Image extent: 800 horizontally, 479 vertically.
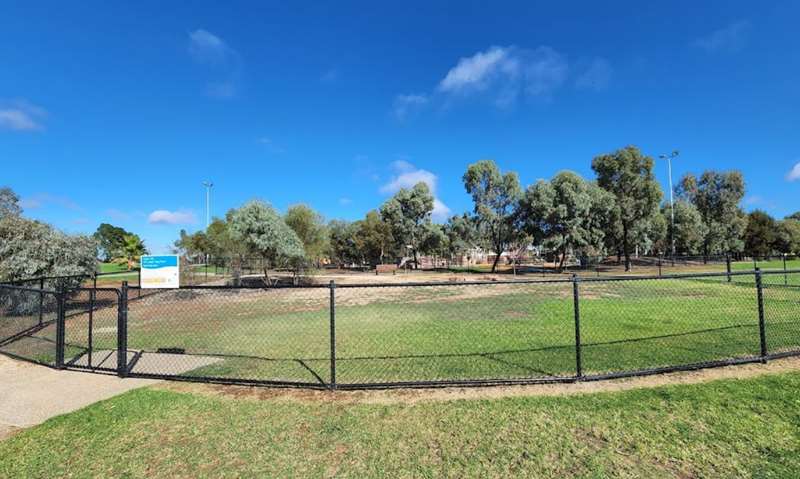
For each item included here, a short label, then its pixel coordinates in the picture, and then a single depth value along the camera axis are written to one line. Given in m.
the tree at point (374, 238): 50.28
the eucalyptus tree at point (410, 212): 49.97
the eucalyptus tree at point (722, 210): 52.11
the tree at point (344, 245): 59.41
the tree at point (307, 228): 28.98
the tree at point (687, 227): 49.12
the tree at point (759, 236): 62.19
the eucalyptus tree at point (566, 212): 36.19
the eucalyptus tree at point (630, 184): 38.56
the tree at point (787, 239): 63.88
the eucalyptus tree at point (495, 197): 41.41
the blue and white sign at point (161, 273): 7.57
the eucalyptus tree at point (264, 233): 24.09
